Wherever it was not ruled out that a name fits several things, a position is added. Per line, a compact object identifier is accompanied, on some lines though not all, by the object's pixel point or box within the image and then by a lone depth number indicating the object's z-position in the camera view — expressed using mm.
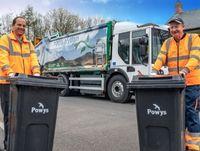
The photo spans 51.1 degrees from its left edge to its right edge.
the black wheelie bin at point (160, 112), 2272
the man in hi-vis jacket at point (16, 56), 2694
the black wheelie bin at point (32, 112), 2317
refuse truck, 6739
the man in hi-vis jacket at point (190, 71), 2689
